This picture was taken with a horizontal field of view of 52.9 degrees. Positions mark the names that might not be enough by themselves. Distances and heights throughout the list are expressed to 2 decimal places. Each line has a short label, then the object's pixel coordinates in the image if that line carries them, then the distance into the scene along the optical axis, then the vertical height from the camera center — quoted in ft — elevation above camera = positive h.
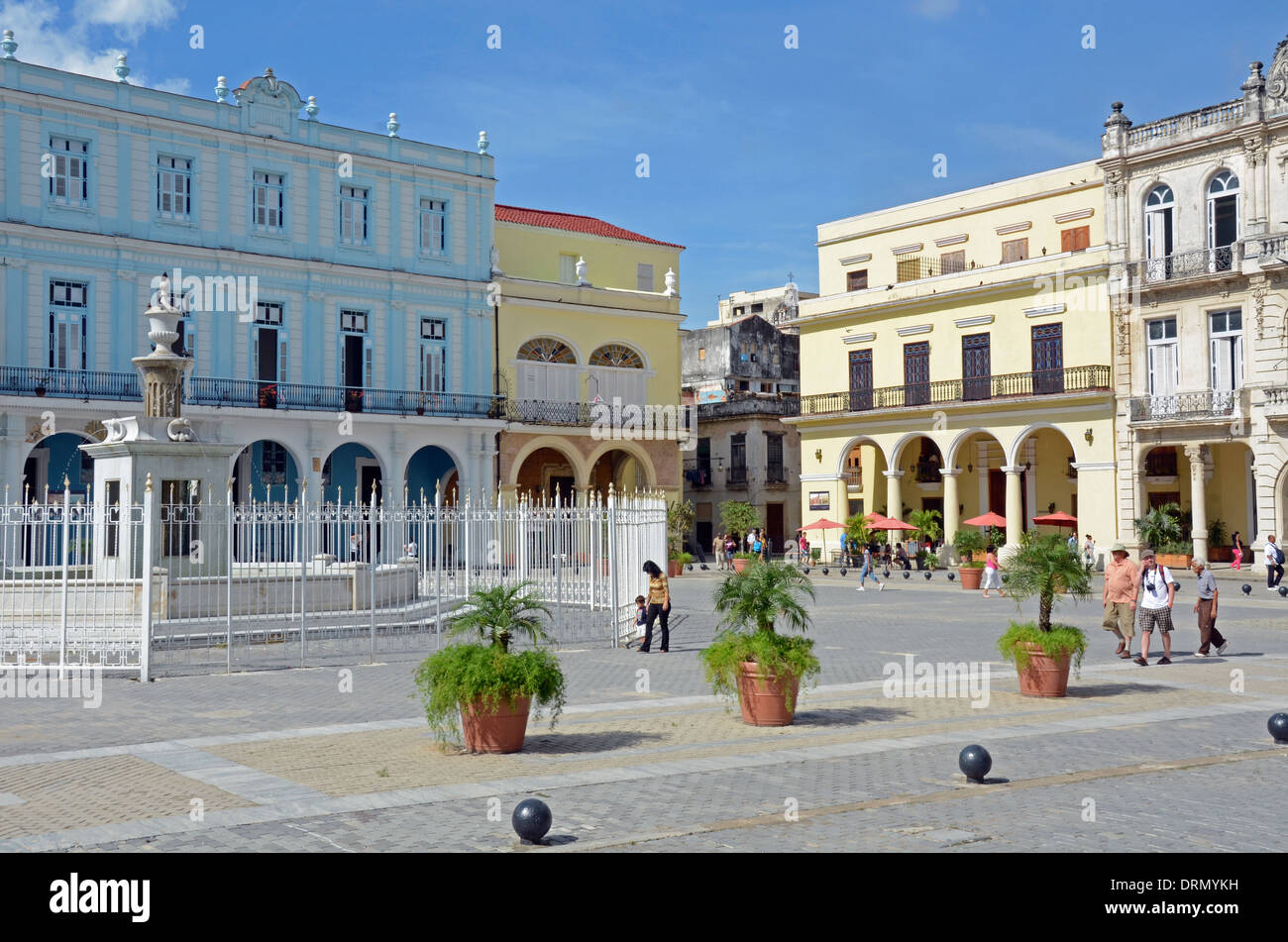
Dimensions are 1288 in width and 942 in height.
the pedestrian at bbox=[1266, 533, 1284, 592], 101.35 -3.52
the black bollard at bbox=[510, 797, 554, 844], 23.04 -5.18
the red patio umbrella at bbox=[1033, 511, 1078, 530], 130.72 +0.42
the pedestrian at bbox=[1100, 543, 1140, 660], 55.72 -3.18
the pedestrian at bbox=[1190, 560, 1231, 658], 55.57 -3.76
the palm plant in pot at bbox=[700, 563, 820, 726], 37.40 -3.63
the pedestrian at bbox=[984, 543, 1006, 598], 100.32 -3.39
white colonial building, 116.78 +20.18
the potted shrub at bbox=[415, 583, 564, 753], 32.60 -3.86
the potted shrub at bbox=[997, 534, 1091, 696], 43.11 -3.52
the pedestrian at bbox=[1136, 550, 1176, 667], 54.13 -3.25
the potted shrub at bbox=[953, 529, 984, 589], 108.68 -2.91
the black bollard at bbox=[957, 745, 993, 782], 28.91 -5.32
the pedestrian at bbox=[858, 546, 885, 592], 110.73 -3.39
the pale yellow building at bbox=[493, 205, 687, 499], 138.41 +19.46
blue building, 107.86 +23.34
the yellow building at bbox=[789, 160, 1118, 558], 131.03 +18.15
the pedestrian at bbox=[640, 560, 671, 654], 58.34 -3.14
